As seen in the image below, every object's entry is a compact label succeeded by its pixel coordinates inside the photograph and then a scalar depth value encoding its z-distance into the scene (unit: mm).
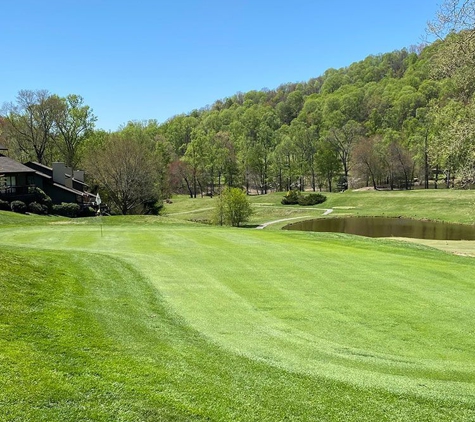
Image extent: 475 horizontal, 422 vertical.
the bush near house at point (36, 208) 45250
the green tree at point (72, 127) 71125
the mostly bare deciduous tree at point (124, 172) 52625
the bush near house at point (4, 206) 42781
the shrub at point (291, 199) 81438
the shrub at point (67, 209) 48156
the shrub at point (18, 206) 43219
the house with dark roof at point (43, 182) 45406
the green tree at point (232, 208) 56312
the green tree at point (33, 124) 67375
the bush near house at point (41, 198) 46309
